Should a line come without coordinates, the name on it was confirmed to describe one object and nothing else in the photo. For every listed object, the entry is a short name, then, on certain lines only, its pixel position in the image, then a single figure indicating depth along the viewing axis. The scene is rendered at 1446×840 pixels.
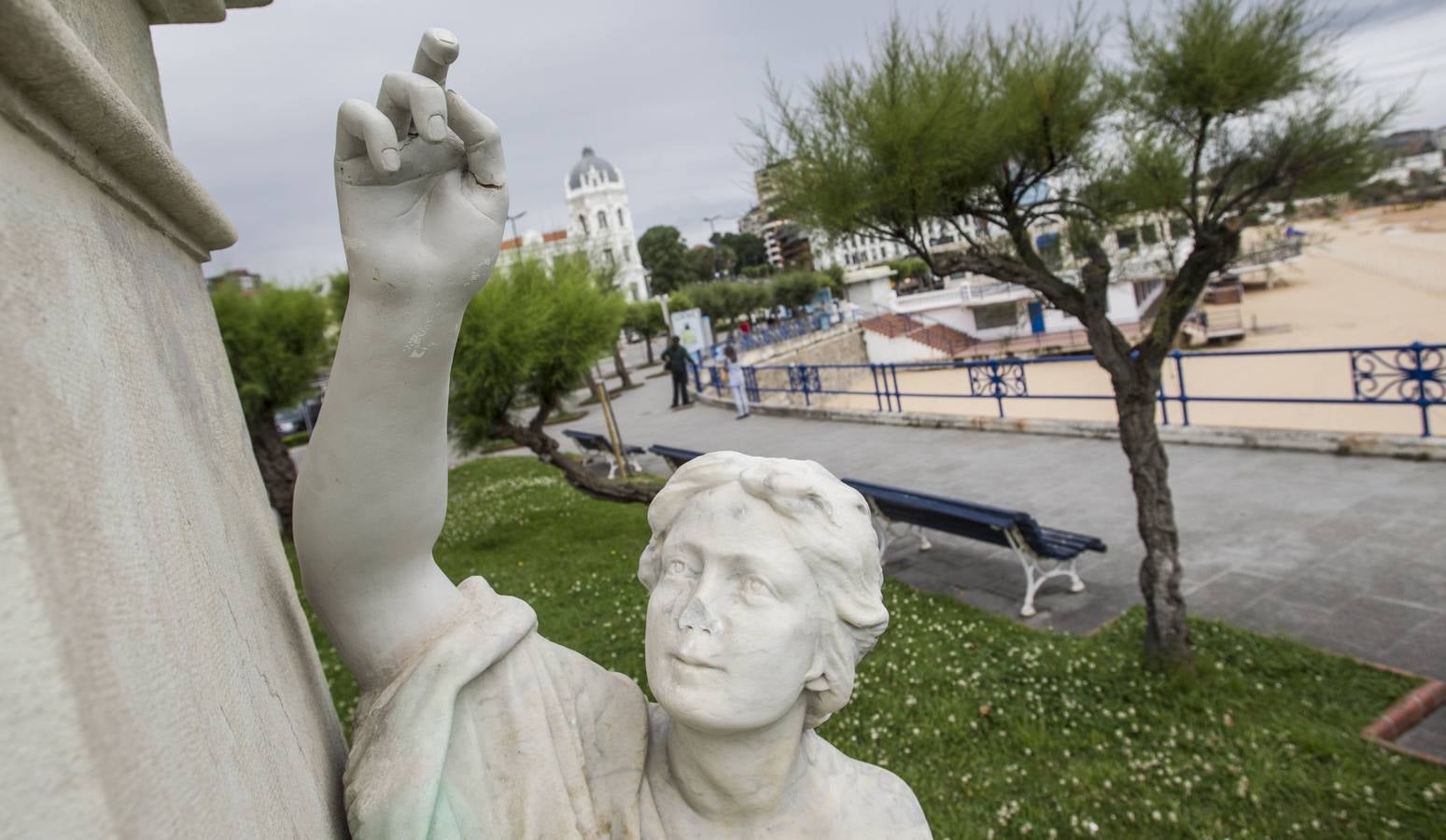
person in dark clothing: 18.33
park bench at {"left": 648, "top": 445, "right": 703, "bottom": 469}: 9.33
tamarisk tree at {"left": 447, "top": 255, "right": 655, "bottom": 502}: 8.55
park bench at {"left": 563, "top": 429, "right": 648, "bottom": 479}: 11.56
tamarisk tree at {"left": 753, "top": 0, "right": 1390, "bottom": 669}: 4.98
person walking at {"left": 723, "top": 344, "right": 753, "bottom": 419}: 15.48
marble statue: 1.19
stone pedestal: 0.61
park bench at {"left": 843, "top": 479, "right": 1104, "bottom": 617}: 5.64
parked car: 25.37
